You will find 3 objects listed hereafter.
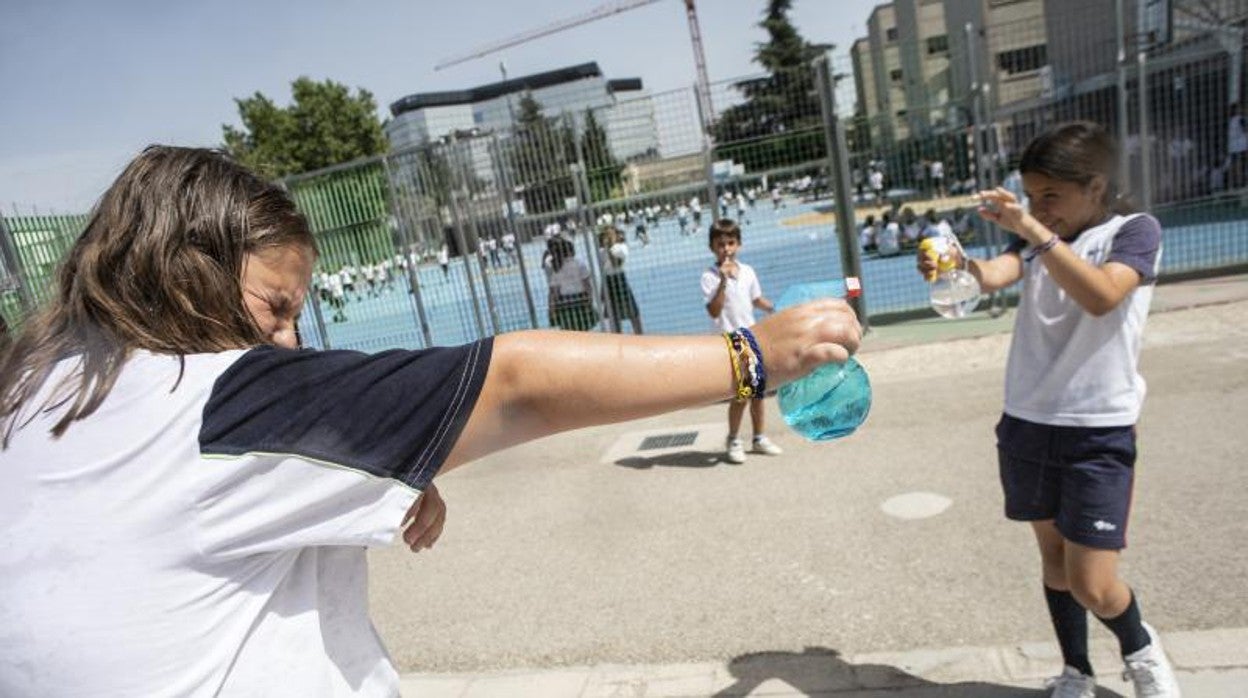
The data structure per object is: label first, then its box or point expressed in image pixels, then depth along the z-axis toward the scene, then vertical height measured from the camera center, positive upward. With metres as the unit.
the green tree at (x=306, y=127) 38.19 +6.50
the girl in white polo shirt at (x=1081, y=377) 2.45 -0.87
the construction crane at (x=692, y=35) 83.31 +18.16
